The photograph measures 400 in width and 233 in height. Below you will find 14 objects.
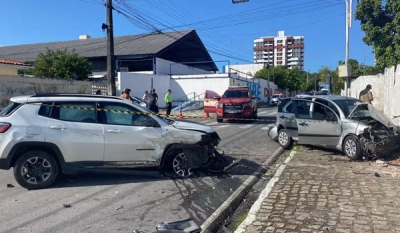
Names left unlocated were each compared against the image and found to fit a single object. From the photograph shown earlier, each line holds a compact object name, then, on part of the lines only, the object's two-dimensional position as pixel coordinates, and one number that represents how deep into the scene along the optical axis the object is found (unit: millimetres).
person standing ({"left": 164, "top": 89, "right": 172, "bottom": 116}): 20578
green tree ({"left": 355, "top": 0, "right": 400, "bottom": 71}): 23172
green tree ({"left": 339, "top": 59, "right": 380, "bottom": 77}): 47872
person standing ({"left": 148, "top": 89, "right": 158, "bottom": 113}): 17438
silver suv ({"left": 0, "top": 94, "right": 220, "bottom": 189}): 6289
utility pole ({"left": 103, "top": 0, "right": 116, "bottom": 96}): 16859
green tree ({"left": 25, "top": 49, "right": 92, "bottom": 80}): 28688
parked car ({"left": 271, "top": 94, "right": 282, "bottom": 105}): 44969
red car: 18438
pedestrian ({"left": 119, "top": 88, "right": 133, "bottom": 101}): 14214
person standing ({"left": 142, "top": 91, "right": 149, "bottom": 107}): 17823
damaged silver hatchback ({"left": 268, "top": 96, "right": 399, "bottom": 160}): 8430
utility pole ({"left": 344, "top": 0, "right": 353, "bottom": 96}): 21928
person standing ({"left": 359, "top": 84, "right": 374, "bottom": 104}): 15688
